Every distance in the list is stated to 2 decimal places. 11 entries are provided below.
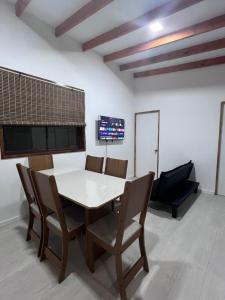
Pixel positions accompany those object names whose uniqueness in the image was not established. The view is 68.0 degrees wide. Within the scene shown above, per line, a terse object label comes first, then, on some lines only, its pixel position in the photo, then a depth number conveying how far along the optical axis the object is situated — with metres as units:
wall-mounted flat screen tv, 3.65
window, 2.47
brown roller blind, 2.26
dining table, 1.51
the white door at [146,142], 4.41
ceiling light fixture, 2.45
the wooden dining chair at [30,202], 1.71
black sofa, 2.66
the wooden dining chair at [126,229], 1.24
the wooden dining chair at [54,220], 1.40
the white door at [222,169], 3.47
